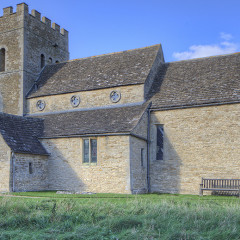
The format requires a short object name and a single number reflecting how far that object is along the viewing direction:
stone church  20.52
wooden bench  19.45
